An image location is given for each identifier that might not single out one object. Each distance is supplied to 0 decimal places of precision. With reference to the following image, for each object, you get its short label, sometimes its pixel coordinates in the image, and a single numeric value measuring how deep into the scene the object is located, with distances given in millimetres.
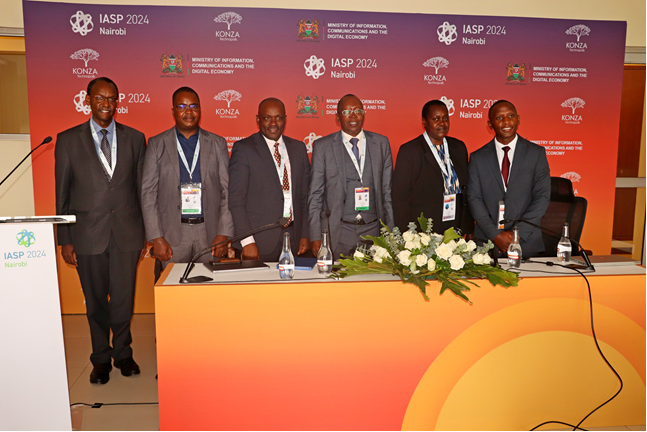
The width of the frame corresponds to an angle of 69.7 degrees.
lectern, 2174
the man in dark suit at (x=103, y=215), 3139
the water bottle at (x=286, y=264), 2404
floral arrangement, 2312
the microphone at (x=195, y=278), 2289
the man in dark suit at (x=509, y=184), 3510
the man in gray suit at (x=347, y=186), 3477
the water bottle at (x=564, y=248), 2748
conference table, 2229
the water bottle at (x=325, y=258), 2494
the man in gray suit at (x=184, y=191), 3270
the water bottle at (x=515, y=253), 2645
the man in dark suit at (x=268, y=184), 3438
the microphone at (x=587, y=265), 2584
